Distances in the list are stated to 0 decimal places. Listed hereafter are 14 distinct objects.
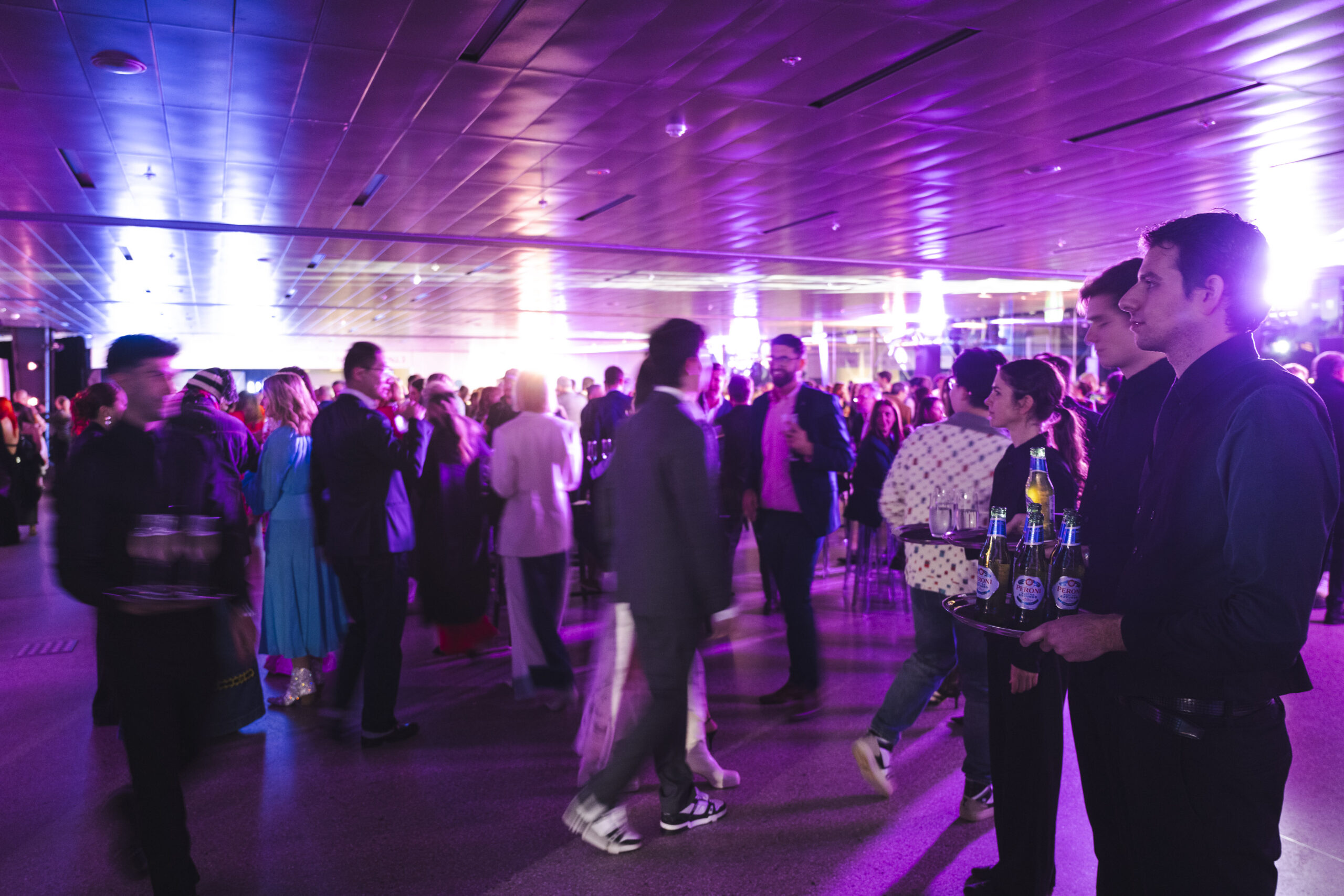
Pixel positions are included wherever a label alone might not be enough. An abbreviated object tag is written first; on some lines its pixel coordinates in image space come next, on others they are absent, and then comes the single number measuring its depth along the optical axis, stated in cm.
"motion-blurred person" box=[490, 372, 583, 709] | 393
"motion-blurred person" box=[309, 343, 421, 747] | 353
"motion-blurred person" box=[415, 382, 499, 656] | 454
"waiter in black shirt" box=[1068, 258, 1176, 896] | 163
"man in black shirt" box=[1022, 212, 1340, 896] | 127
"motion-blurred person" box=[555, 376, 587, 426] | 933
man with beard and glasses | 393
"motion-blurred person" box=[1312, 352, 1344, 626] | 534
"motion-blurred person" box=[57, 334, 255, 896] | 210
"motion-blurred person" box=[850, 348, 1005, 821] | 288
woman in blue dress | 397
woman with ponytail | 224
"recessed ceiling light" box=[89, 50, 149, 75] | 445
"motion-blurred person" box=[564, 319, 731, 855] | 256
